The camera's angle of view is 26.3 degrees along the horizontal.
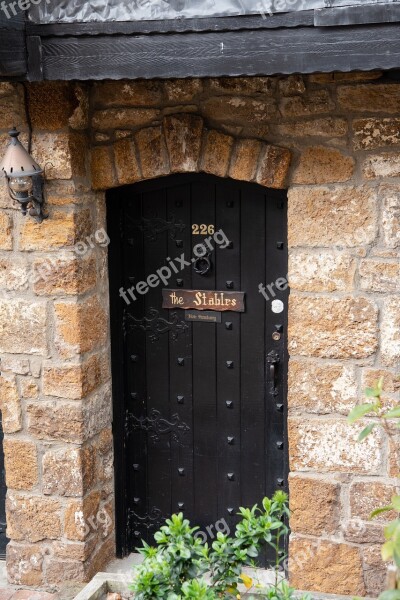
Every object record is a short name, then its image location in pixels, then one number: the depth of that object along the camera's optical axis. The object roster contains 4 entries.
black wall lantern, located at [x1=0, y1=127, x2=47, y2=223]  4.17
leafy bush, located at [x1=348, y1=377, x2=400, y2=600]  2.26
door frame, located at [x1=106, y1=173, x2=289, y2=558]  4.61
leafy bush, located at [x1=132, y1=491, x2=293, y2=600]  3.19
